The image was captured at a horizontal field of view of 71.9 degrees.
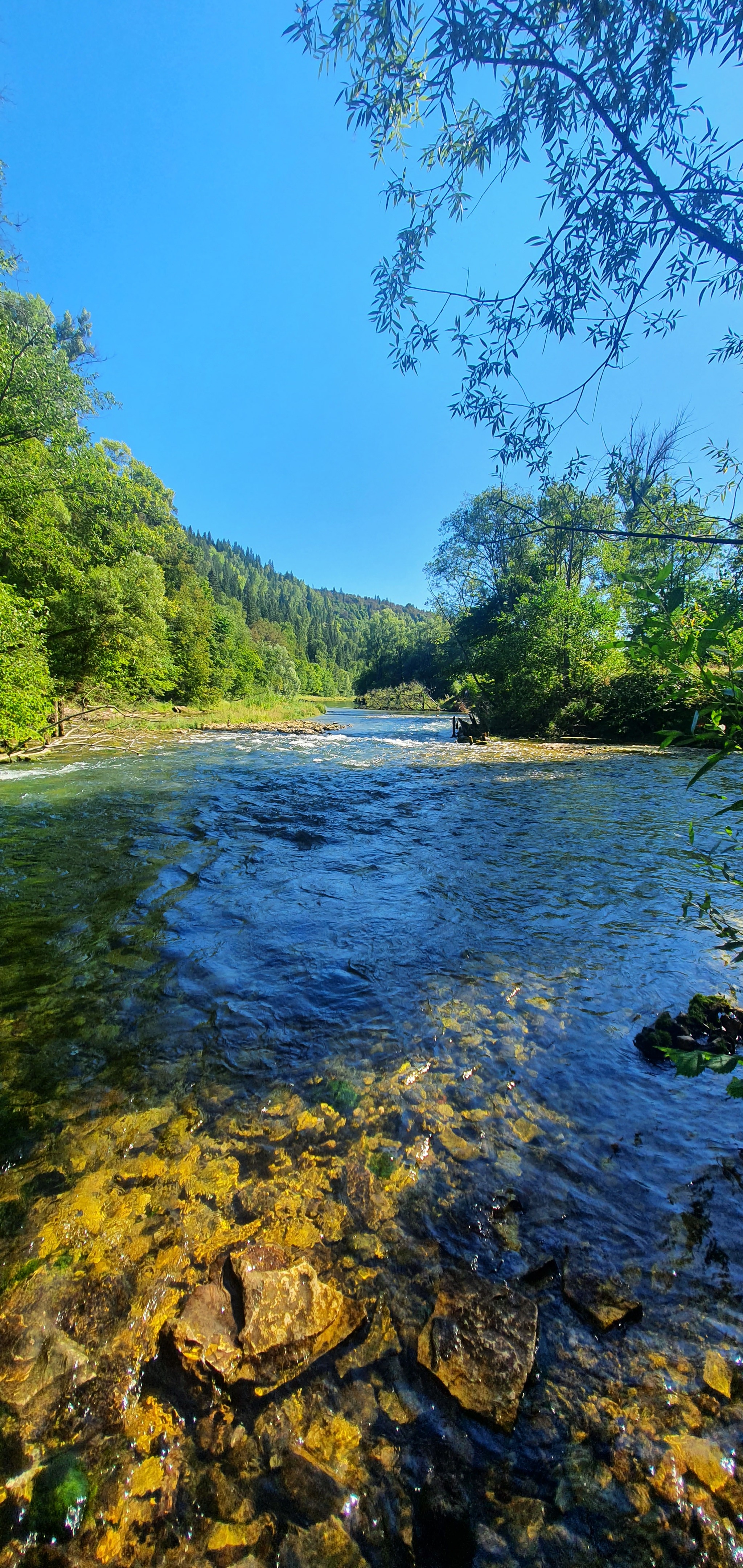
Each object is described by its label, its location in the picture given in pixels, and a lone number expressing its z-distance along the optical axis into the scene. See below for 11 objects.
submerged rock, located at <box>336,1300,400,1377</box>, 1.89
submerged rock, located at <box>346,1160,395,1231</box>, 2.46
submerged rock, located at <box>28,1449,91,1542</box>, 1.42
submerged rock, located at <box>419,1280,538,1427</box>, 1.76
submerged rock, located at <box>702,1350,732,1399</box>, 1.76
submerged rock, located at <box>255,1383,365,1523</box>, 1.56
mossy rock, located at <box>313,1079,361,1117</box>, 3.11
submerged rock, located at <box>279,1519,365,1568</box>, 1.42
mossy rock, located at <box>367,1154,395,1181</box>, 2.68
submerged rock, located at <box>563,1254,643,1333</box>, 2.00
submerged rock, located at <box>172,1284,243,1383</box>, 1.83
